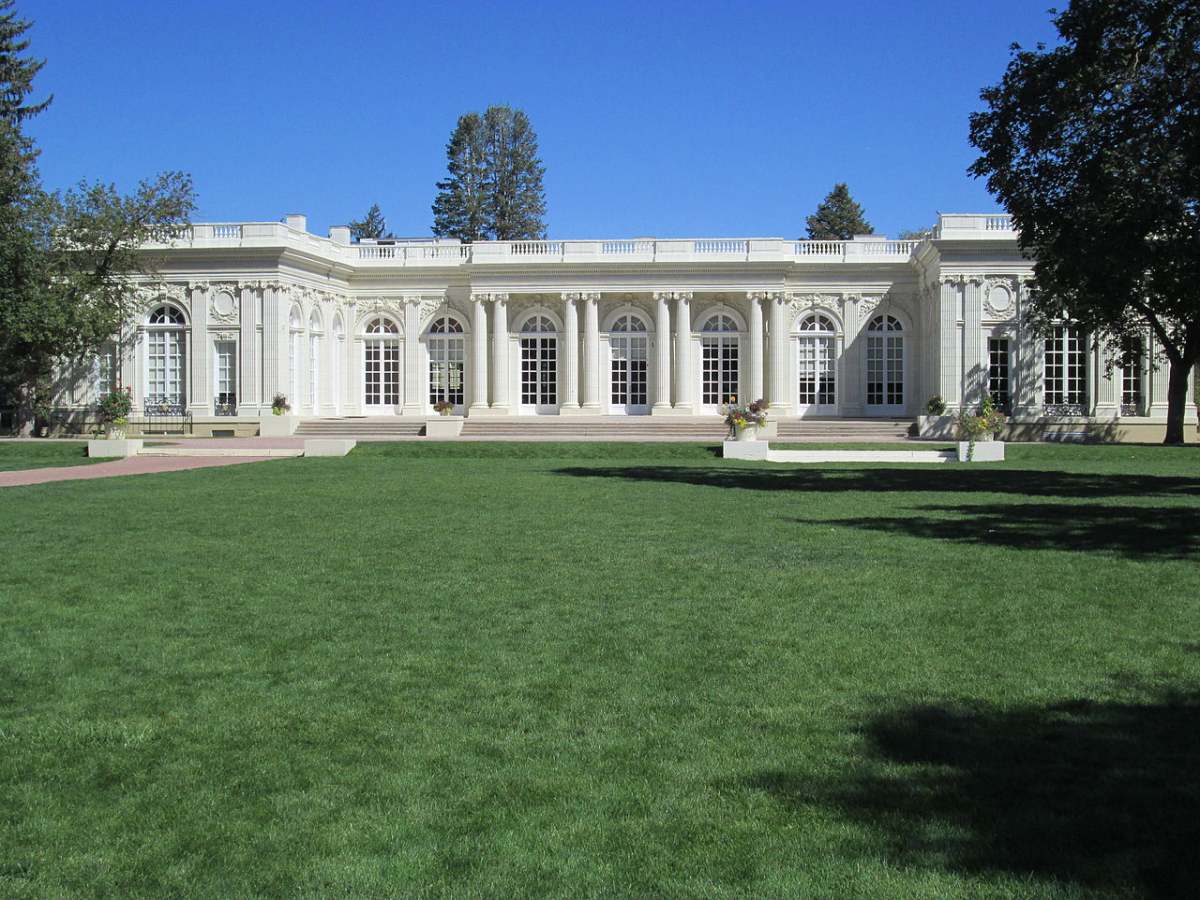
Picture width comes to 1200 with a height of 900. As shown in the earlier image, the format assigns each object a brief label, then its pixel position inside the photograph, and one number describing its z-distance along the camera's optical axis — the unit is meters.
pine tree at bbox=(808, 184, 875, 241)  74.06
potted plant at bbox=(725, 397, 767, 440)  32.44
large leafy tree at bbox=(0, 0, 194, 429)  36.75
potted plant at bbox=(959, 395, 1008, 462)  31.11
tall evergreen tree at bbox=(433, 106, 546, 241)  67.12
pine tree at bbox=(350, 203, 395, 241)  82.31
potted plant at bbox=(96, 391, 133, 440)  37.62
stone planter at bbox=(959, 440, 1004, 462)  29.92
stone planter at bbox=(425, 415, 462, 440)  39.12
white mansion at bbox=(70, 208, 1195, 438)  40.38
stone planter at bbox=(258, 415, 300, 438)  39.91
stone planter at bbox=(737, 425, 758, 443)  32.44
